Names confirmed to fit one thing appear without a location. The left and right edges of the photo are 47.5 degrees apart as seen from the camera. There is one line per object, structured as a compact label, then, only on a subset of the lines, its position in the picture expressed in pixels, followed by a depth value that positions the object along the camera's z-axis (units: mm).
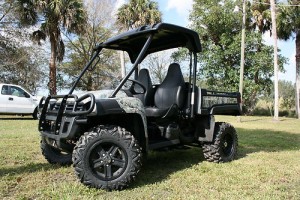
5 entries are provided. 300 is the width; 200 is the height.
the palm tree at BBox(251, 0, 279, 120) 26764
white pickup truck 15492
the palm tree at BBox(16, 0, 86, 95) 20703
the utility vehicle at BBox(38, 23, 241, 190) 4133
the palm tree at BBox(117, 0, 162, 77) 23969
